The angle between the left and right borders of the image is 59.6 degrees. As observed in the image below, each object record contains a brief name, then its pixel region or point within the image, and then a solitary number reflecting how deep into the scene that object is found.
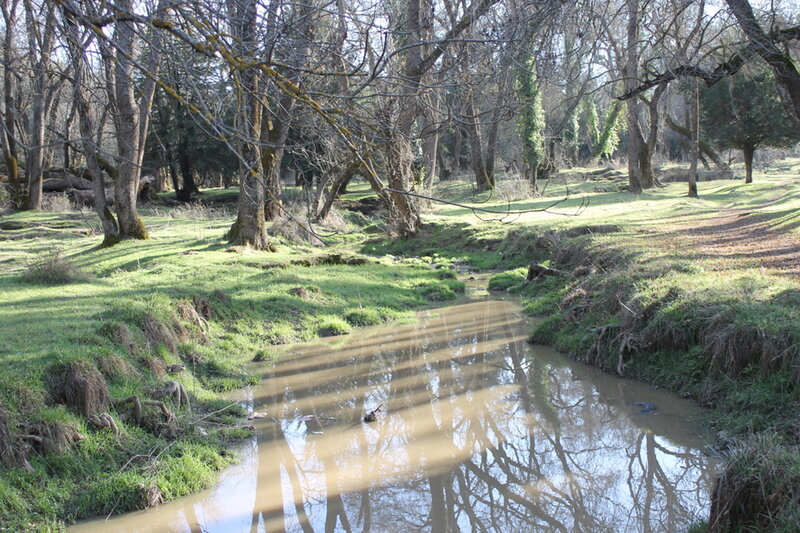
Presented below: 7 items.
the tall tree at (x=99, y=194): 14.03
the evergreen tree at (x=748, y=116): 31.42
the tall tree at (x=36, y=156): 23.14
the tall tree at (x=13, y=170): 25.80
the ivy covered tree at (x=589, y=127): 47.29
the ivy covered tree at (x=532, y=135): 35.34
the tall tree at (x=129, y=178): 14.48
